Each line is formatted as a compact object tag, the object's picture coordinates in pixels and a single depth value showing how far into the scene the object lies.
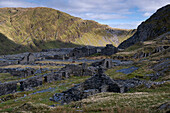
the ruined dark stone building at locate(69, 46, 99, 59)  127.34
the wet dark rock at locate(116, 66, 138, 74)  50.34
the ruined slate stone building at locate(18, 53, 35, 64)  82.69
